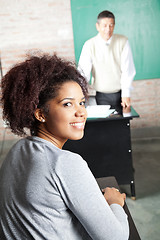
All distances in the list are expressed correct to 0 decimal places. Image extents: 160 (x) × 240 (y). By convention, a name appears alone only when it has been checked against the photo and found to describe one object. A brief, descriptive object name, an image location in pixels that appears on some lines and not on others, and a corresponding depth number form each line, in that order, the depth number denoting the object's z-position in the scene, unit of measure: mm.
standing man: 3699
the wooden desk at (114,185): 1090
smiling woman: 825
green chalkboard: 4105
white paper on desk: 2641
